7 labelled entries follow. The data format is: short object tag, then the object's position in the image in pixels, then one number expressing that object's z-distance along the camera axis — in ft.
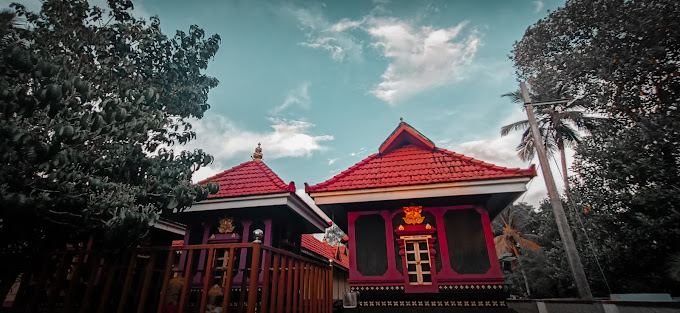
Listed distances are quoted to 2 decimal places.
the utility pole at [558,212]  24.03
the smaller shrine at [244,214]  24.11
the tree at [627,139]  29.94
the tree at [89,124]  10.34
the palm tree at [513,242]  68.86
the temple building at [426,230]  21.74
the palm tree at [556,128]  57.57
